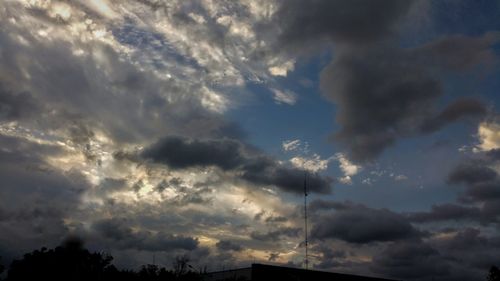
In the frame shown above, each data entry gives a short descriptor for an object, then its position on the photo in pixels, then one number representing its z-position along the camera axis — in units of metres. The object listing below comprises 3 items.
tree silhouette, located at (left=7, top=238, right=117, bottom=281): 74.38
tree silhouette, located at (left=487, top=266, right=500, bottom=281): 85.36
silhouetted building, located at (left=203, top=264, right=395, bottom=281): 53.94
